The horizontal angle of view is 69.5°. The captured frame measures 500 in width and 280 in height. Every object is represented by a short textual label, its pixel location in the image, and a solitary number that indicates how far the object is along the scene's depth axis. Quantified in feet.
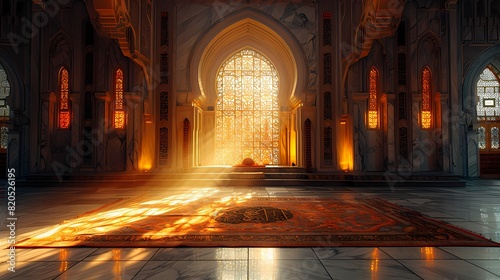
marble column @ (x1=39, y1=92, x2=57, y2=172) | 36.09
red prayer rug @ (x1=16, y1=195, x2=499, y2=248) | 11.35
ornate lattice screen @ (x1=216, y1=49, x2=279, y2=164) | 43.29
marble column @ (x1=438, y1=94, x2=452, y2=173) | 36.78
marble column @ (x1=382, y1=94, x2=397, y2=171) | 36.42
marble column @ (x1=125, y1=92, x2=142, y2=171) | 36.19
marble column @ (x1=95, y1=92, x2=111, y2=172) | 36.27
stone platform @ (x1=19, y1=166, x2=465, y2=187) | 31.58
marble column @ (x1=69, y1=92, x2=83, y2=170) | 36.29
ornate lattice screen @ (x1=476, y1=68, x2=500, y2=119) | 41.27
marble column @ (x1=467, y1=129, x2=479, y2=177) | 38.68
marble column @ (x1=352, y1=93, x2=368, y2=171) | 36.17
